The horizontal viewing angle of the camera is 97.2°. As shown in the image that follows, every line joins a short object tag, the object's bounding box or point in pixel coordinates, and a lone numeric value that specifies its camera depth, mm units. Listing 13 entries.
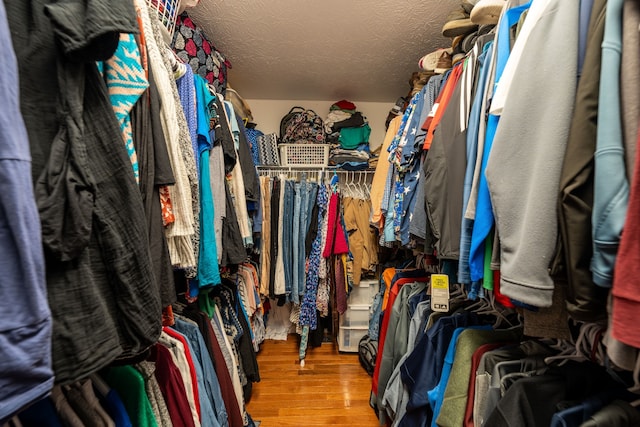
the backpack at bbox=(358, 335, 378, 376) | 1996
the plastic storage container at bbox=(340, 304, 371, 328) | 2271
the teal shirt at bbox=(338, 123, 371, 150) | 2359
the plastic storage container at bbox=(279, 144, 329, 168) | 2334
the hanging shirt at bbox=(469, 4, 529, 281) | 638
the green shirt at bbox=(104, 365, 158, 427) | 697
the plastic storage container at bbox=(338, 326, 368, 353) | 2281
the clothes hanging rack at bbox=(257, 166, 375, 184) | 2289
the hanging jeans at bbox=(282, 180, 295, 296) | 2104
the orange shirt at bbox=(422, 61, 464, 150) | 1019
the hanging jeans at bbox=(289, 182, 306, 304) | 2092
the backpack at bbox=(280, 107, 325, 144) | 2365
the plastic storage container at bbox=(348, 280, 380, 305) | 2273
